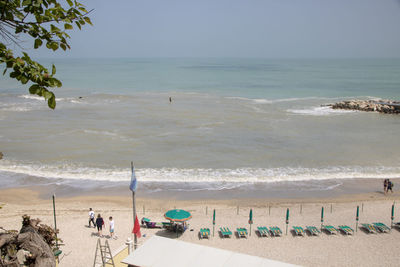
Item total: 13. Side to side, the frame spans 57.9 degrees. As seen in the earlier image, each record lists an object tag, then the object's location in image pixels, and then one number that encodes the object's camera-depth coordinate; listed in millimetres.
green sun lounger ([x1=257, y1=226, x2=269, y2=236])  15791
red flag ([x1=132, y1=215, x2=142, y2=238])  12891
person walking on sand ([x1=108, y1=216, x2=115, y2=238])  15304
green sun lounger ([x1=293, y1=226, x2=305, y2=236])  15938
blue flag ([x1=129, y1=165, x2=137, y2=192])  12422
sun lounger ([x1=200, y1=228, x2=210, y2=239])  15484
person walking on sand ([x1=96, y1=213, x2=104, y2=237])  15367
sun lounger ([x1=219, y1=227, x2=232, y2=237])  15617
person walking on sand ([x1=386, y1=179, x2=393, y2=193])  21484
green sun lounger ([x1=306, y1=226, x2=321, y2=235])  16000
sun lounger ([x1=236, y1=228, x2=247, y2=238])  15688
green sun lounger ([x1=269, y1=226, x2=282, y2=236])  15853
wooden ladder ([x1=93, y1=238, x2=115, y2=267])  11406
